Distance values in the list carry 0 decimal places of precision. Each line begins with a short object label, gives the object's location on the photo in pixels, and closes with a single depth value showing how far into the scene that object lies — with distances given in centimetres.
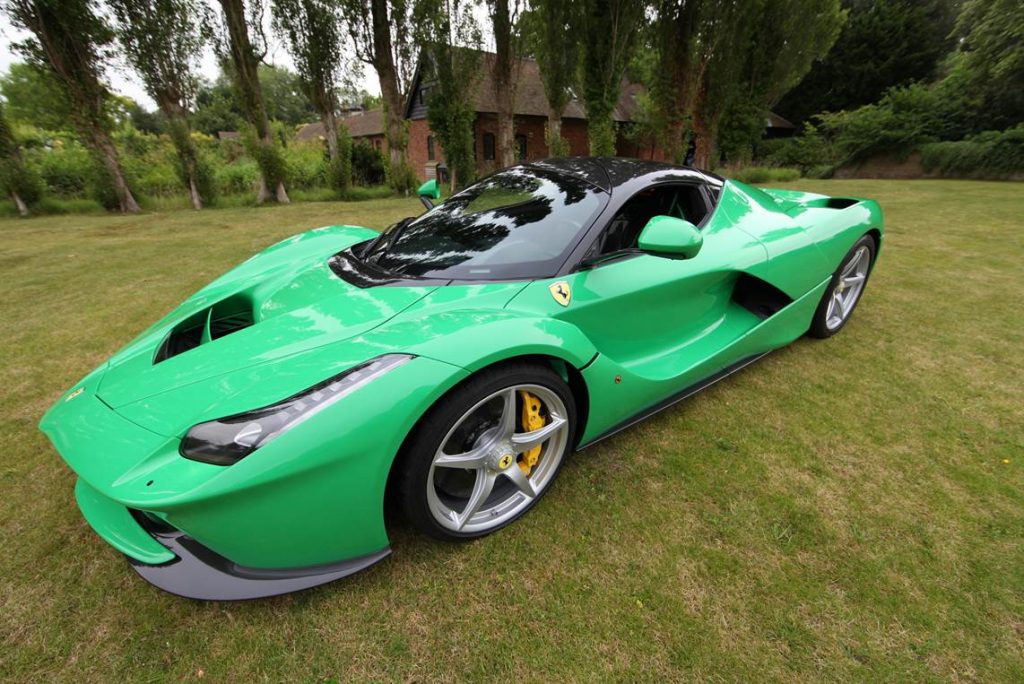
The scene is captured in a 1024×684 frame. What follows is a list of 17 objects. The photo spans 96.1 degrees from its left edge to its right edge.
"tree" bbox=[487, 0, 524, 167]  1215
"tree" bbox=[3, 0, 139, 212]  867
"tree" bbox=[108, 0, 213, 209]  997
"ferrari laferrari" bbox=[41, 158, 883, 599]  117
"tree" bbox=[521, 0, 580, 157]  1143
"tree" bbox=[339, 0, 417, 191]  1195
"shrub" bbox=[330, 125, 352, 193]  1341
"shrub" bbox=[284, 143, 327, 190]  1426
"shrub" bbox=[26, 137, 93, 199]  1168
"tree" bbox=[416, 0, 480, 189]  1222
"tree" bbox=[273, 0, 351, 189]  1174
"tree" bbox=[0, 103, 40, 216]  971
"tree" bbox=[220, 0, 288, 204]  1080
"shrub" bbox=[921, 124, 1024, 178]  1438
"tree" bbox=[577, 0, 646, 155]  1117
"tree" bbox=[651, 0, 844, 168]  1216
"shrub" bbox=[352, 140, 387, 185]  1678
